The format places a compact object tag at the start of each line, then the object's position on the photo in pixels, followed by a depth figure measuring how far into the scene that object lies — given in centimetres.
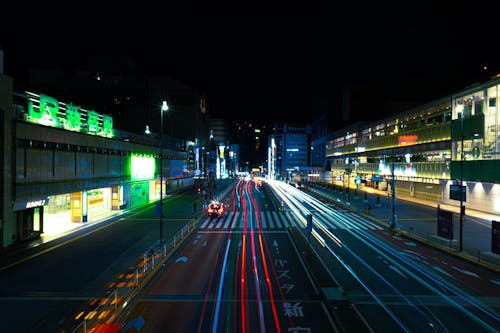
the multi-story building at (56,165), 2198
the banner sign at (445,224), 2283
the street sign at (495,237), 1874
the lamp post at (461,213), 2134
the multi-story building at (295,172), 16082
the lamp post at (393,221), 2928
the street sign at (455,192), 2597
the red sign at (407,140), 5734
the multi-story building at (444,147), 3775
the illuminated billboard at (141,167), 4499
